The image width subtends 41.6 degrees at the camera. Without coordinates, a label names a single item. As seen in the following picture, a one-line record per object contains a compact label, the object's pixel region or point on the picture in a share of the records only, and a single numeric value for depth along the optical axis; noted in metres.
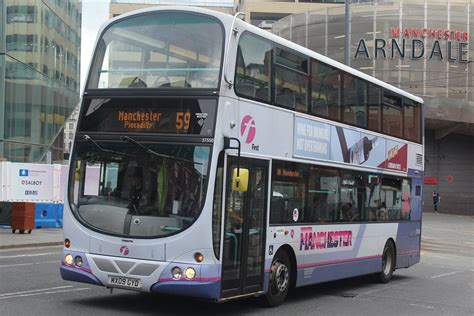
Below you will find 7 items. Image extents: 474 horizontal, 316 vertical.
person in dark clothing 49.18
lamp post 22.45
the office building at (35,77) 28.89
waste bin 19.75
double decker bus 7.81
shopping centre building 48.62
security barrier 21.62
